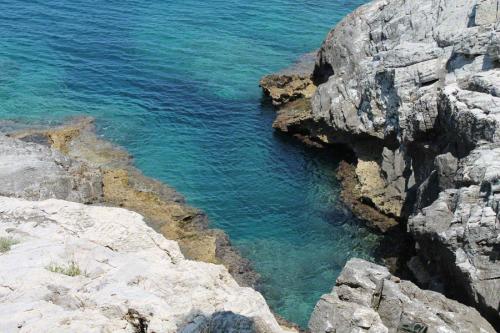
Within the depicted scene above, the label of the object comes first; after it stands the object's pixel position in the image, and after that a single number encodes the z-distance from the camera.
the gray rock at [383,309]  25.38
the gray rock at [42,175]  37.94
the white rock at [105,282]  17.52
